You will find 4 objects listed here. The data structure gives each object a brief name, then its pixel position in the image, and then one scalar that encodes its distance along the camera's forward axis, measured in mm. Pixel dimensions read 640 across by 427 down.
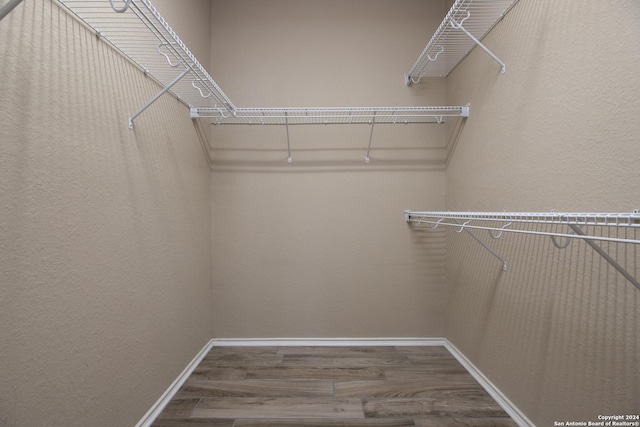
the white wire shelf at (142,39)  1046
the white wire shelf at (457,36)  1484
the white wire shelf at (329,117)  2098
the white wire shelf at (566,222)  659
